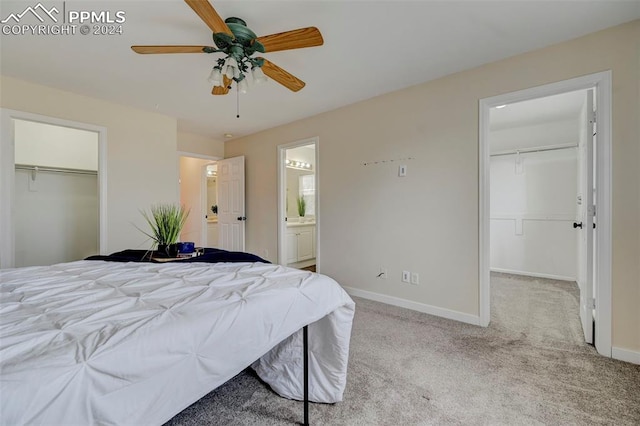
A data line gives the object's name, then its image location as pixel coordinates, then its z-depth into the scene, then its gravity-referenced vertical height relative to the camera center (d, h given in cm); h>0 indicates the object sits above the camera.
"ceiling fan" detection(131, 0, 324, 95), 155 +106
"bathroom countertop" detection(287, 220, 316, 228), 481 -26
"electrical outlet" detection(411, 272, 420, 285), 297 -76
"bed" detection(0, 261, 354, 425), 62 -37
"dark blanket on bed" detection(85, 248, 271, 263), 180 -33
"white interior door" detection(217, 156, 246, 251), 488 +12
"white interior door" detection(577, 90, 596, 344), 217 -7
